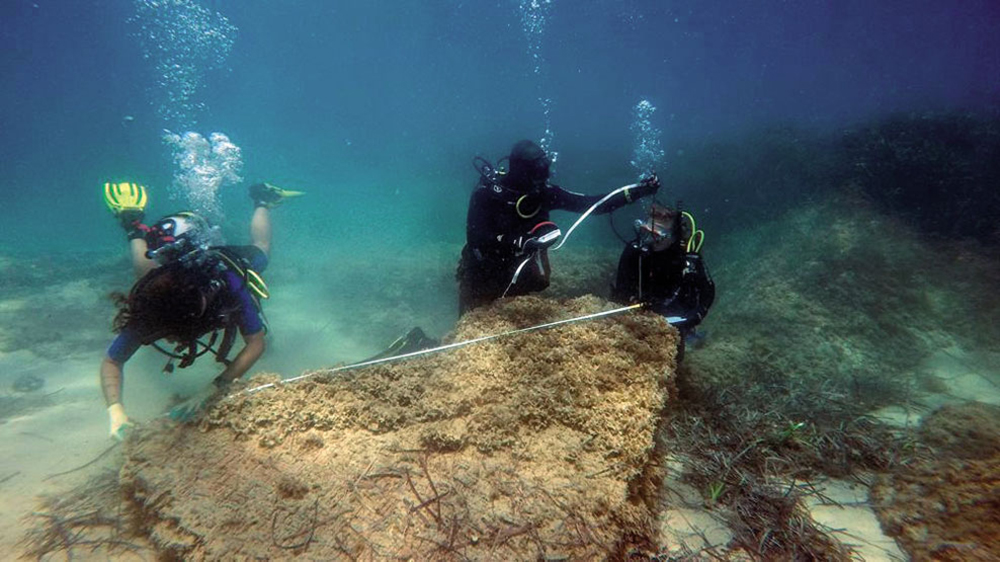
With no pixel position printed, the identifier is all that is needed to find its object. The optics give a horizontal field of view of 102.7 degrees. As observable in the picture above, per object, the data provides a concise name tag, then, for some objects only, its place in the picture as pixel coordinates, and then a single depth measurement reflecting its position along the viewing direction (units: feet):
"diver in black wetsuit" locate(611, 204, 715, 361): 14.76
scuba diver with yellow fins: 11.75
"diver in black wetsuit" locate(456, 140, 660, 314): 14.64
